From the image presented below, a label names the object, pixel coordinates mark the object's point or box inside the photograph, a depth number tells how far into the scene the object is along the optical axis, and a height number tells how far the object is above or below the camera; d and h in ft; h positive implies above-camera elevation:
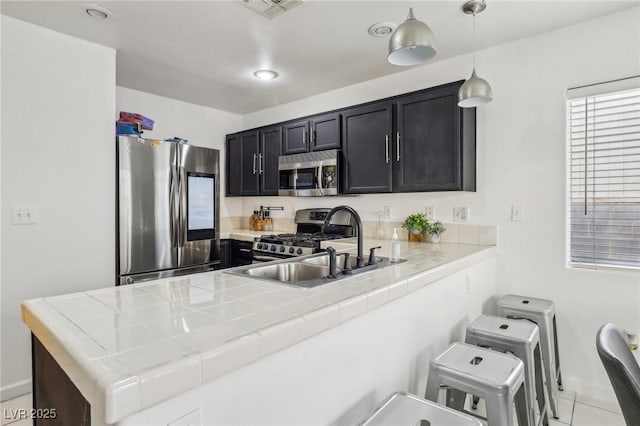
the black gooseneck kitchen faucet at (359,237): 5.58 -0.47
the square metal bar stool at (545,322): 6.75 -2.35
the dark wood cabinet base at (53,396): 2.92 -1.82
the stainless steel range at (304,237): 9.90 -0.93
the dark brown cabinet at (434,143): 8.31 +1.68
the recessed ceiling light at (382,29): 7.59 +4.08
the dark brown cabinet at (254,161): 12.81 +1.88
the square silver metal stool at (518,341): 5.47 -2.26
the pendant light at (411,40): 4.98 +2.51
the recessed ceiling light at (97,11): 7.08 +4.15
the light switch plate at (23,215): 7.59 -0.14
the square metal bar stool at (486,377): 4.16 -2.14
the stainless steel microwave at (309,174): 10.77 +1.17
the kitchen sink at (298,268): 5.57 -1.04
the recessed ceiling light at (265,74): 10.32 +4.11
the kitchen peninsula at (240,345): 2.30 -1.10
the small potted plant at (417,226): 9.53 -0.47
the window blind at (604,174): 7.14 +0.75
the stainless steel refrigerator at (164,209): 9.09 -0.01
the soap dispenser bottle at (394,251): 6.18 -0.76
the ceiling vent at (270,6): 6.75 +4.07
